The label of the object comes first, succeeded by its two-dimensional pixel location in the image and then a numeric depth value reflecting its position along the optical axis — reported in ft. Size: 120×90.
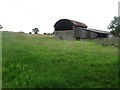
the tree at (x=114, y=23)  138.95
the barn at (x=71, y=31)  96.70
